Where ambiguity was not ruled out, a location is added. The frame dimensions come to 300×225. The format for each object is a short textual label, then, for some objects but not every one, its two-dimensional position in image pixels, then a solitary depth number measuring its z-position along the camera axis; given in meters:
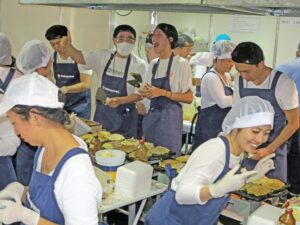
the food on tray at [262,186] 2.34
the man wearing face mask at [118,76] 3.59
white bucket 2.50
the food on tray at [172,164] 2.68
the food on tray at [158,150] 2.90
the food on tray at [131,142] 3.03
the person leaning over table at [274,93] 2.70
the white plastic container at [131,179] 2.30
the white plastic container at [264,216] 1.87
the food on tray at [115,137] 3.19
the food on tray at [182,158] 2.84
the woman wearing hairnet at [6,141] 2.46
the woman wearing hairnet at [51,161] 1.36
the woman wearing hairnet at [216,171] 1.72
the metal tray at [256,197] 2.29
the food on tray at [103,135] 3.18
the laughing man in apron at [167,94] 3.37
